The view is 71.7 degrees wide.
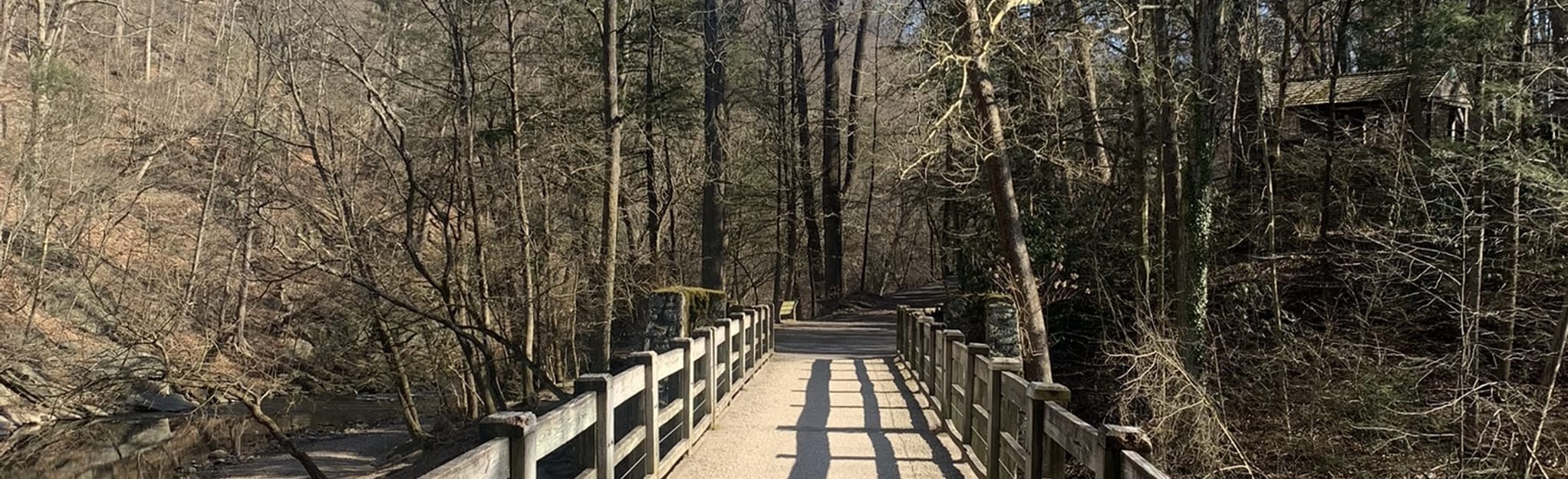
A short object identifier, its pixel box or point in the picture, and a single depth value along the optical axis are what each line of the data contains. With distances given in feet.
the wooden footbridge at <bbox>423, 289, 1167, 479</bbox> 15.35
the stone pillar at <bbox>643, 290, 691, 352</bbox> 43.93
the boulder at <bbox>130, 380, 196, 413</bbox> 75.61
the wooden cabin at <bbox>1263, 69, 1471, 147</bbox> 60.75
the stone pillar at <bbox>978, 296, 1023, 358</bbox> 48.78
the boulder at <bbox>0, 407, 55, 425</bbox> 64.54
